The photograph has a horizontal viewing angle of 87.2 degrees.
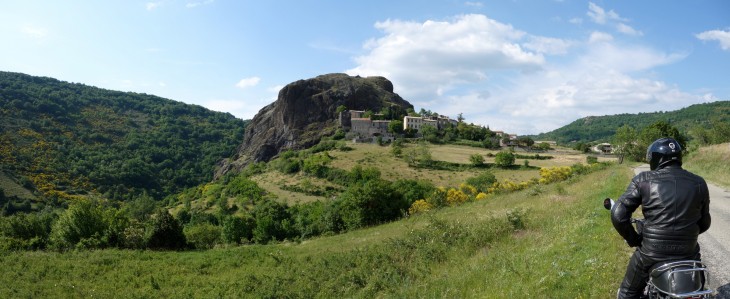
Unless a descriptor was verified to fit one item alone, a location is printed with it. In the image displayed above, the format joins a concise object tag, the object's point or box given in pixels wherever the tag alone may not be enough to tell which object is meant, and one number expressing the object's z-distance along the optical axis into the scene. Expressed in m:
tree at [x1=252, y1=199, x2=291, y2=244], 59.78
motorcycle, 4.04
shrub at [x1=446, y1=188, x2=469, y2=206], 52.56
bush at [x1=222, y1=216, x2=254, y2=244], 60.08
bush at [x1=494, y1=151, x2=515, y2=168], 90.25
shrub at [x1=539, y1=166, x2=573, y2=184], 42.17
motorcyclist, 4.08
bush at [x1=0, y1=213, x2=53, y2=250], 32.72
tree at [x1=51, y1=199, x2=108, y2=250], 35.88
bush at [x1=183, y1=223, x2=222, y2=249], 53.40
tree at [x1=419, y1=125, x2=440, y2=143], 123.53
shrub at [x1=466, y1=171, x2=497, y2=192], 70.41
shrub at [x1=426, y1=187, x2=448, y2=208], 49.23
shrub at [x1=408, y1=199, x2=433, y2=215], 49.43
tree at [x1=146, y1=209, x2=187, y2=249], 35.51
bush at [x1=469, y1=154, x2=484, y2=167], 92.50
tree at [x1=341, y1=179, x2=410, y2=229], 47.31
